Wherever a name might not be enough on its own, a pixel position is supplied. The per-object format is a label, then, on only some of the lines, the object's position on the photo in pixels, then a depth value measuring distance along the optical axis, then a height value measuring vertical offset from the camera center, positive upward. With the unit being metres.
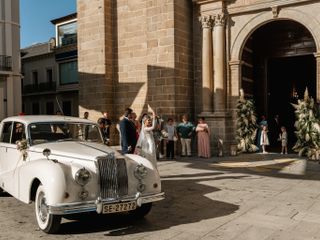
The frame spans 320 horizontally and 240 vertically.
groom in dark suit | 8.30 -0.23
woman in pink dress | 13.11 -0.61
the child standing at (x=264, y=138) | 13.88 -0.61
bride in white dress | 8.40 -0.41
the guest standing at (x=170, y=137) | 13.12 -0.49
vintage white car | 5.01 -0.69
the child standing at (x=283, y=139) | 13.61 -0.65
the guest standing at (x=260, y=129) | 14.06 -0.30
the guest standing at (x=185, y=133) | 13.34 -0.38
